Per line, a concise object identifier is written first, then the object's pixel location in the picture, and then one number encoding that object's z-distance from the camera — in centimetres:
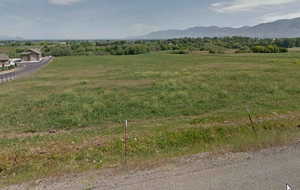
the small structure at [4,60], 6516
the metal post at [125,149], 671
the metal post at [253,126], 858
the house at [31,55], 8944
